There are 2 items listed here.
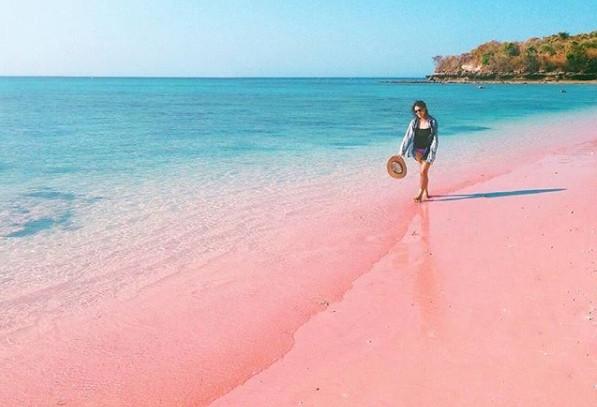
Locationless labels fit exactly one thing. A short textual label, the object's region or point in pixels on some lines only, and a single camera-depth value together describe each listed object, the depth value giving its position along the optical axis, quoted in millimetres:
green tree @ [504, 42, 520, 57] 126625
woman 10023
